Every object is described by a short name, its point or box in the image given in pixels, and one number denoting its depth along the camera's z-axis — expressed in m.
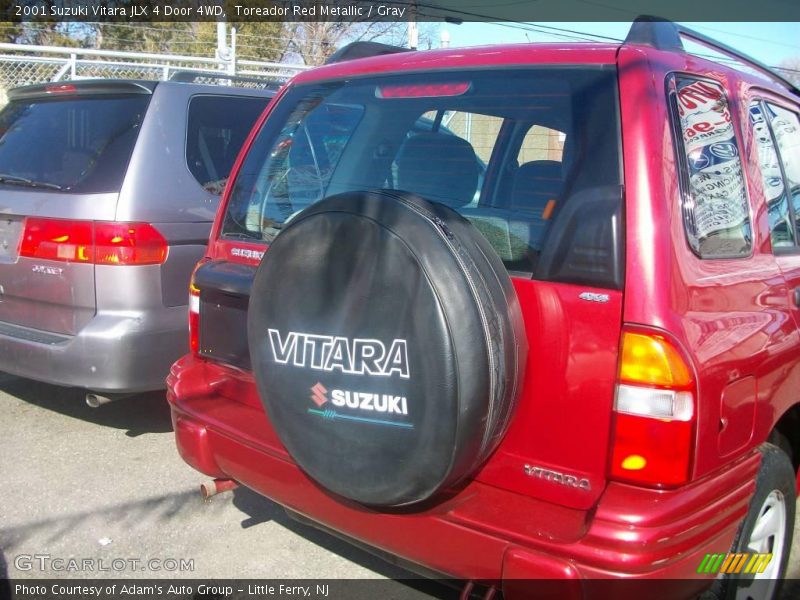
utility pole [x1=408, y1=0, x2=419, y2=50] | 14.19
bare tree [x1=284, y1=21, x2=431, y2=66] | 23.83
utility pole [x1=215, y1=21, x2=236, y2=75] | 13.28
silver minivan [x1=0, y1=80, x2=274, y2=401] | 3.95
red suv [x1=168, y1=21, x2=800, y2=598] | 2.01
